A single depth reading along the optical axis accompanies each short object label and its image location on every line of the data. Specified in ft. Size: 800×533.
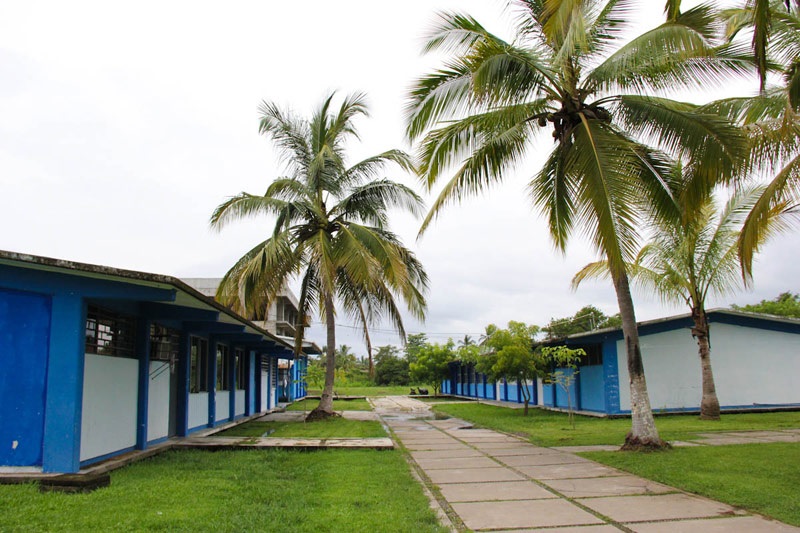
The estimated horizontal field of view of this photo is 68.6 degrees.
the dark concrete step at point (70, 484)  21.18
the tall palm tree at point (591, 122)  28.45
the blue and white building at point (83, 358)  23.97
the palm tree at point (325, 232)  47.75
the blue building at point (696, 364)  61.36
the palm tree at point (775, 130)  27.33
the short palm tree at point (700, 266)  50.55
